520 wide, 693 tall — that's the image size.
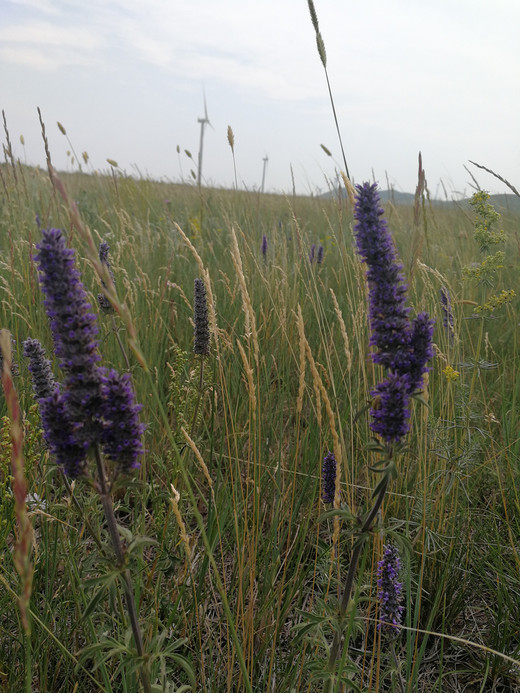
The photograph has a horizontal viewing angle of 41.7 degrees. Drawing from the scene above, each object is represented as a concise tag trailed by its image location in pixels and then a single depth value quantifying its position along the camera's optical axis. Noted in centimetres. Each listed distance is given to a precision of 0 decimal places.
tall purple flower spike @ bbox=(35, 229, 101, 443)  34
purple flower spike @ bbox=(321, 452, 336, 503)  50
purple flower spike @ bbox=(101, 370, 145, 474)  35
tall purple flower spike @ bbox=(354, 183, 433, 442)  38
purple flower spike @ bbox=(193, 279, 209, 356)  63
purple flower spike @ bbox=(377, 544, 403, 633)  49
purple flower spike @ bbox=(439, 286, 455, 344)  66
